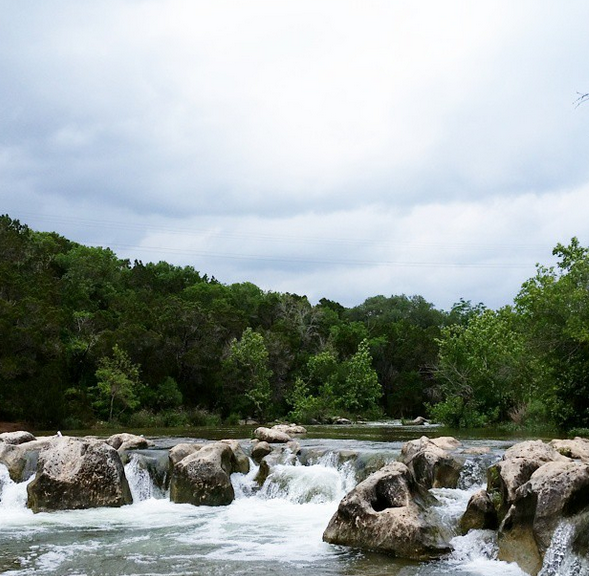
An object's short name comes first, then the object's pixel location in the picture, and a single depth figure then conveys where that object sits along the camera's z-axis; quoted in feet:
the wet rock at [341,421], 173.13
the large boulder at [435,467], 57.57
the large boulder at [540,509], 36.65
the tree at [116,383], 157.79
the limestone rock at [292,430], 117.68
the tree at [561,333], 95.91
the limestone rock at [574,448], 57.00
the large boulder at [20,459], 66.28
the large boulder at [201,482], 59.88
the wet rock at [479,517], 43.04
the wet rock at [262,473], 65.57
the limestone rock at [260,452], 71.67
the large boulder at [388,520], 39.81
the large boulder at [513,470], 42.52
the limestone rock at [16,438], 78.84
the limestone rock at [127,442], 78.02
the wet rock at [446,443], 71.30
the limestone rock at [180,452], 65.87
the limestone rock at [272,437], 86.74
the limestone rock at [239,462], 67.10
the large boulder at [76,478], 56.75
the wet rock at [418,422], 165.40
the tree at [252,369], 187.01
